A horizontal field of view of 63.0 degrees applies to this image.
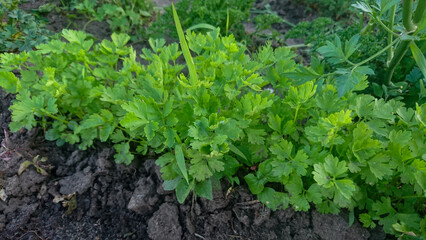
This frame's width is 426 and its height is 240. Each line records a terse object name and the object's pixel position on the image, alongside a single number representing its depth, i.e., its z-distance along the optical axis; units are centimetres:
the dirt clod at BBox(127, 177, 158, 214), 52
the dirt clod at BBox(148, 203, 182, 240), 50
